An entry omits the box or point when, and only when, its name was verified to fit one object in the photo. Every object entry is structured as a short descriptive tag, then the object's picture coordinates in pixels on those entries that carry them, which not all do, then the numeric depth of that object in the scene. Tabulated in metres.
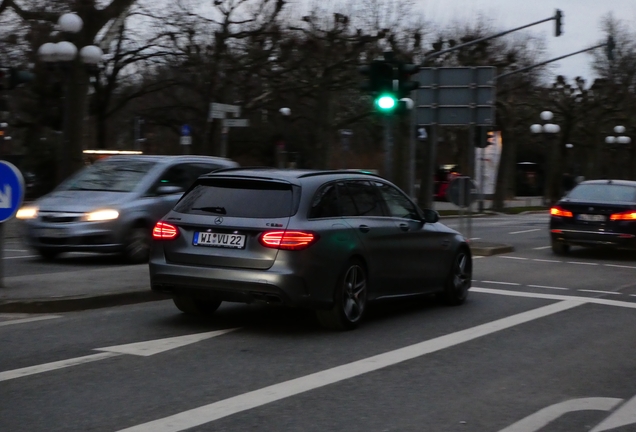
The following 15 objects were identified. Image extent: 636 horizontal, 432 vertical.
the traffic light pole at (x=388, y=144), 17.48
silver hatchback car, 14.85
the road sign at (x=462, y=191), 18.89
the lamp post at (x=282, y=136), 41.69
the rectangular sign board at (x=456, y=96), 20.23
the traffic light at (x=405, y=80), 17.30
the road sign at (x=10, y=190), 10.41
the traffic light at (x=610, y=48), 31.38
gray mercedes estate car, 8.67
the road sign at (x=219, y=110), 23.45
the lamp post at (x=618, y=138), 58.25
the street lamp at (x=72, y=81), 22.69
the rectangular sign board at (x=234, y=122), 24.59
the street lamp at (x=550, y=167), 47.03
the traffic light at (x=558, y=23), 30.91
